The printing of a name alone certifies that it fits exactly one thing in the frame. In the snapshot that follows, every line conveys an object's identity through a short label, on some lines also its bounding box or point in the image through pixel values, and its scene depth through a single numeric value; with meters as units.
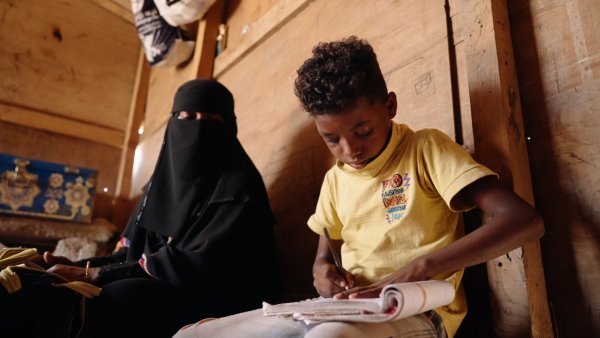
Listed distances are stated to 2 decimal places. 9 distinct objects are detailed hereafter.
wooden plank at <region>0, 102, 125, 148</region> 3.02
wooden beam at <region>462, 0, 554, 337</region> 0.91
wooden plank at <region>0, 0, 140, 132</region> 3.06
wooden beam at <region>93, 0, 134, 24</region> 3.51
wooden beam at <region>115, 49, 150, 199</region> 3.40
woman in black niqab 1.29
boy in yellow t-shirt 0.79
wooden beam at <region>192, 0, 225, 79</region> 2.66
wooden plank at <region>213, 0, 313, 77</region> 2.02
